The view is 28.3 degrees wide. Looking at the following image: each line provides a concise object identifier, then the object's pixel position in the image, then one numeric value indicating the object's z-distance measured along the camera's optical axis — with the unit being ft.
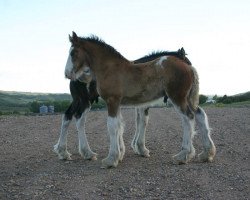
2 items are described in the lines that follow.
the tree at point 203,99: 172.51
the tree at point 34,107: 136.65
